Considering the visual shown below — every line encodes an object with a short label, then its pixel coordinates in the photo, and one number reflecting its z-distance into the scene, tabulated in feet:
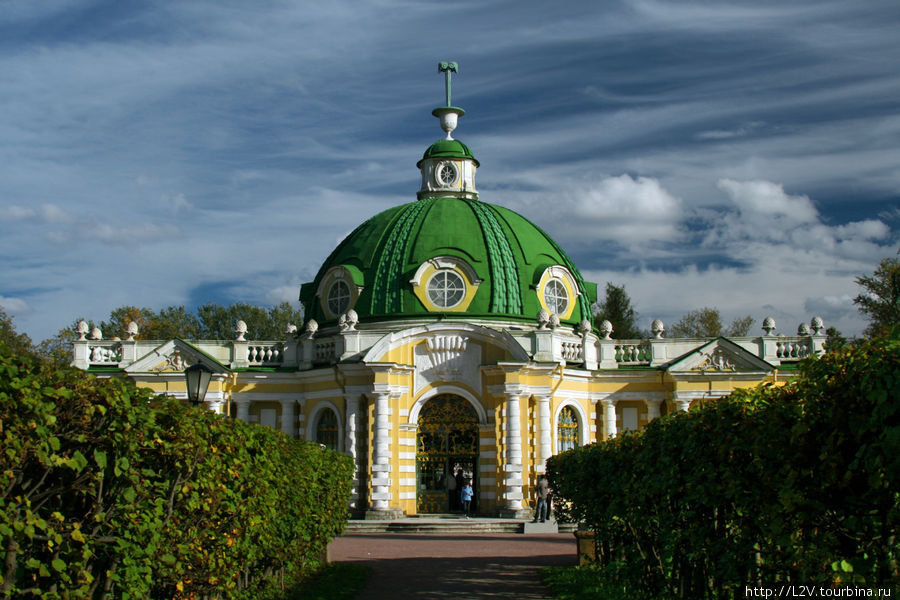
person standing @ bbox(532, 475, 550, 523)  96.73
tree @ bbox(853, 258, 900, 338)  143.74
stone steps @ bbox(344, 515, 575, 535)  95.91
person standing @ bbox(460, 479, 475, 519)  102.83
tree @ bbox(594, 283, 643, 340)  214.07
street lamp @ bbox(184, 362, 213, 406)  48.27
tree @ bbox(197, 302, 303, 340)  240.94
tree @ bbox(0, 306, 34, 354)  180.86
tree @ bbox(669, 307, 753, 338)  218.79
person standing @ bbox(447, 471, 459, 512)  106.42
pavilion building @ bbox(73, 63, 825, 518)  105.09
